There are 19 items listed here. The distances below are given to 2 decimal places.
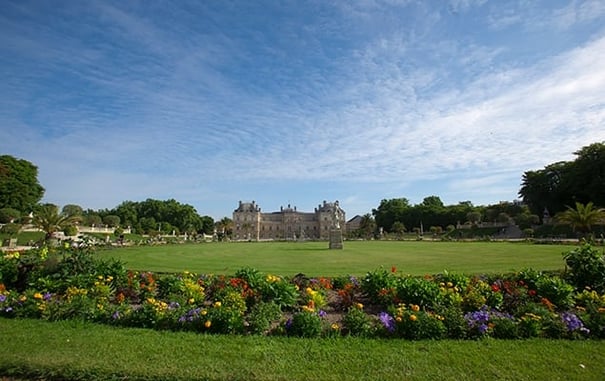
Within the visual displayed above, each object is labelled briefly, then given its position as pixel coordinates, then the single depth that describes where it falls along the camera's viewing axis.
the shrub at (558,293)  7.62
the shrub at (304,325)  6.05
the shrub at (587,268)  8.42
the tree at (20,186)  54.75
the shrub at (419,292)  7.25
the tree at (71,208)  90.62
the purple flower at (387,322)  6.06
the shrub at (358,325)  6.12
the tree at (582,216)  34.88
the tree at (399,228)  75.43
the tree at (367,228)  75.29
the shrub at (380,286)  7.66
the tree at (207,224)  112.39
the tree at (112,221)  81.12
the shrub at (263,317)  6.16
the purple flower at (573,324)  6.08
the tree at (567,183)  47.88
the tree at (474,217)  77.44
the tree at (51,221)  36.88
